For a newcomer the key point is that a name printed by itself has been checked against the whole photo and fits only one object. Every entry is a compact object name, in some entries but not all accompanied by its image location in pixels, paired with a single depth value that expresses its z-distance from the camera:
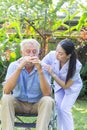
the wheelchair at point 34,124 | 3.94
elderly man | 3.92
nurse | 4.19
